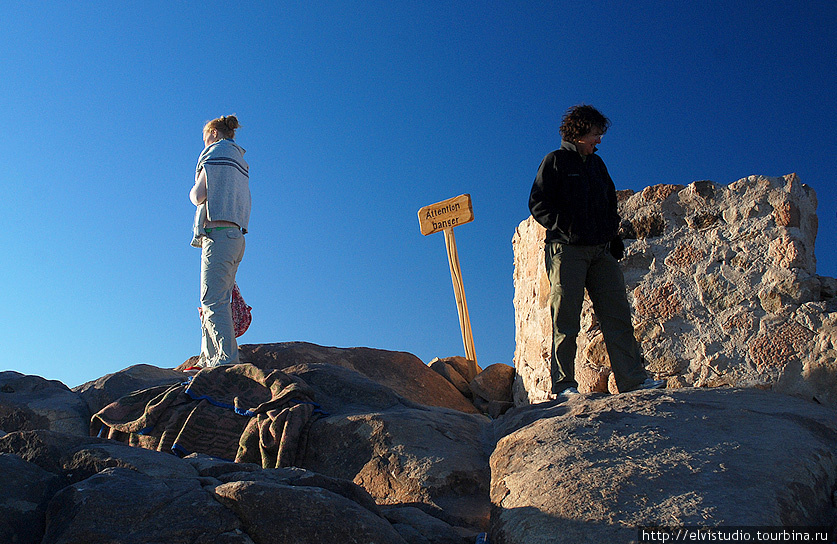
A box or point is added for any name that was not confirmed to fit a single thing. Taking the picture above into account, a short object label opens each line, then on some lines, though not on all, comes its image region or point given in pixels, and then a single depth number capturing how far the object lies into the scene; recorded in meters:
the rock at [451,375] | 6.10
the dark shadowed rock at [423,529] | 2.12
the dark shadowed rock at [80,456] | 2.20
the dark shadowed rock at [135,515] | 1.73
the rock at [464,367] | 6.79
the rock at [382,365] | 5.50
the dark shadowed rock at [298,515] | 1.81
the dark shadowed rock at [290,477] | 2.11
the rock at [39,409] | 4.33
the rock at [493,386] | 5.69
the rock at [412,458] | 2.84
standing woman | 4.69
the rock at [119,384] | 4.62
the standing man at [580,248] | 3.65
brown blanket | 3.36
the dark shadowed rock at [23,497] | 1.86
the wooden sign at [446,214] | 7.08
